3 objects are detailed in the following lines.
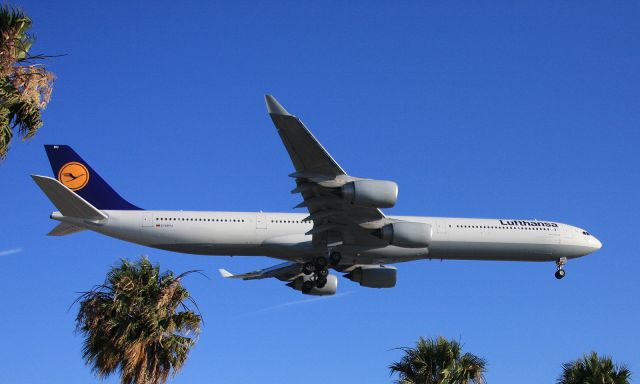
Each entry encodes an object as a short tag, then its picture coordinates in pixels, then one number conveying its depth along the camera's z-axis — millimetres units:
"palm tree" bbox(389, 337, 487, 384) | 24906
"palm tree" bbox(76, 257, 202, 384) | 21094
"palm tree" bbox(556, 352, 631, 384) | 24250
